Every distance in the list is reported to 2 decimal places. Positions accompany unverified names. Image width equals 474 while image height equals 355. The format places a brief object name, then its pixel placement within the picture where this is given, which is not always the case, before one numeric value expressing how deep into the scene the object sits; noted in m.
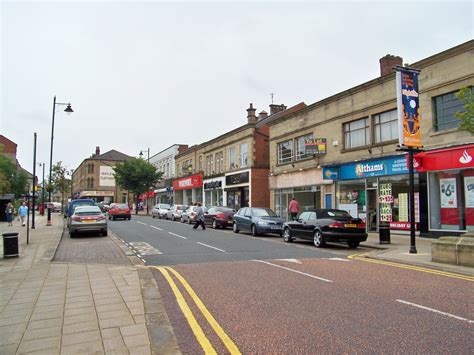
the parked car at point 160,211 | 40.65
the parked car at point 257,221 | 19.98
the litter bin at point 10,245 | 11.92
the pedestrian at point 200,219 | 24.05
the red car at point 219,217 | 25.03
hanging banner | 13.77
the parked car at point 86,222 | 19.03
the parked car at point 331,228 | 14.90
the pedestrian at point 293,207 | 23.05
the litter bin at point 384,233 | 15.79
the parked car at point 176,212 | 36.19
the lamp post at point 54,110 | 26.20
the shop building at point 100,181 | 96.88
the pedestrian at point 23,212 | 27.84
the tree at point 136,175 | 55.75
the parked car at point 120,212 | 35.31
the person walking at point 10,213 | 27.79
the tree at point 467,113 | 11.61
